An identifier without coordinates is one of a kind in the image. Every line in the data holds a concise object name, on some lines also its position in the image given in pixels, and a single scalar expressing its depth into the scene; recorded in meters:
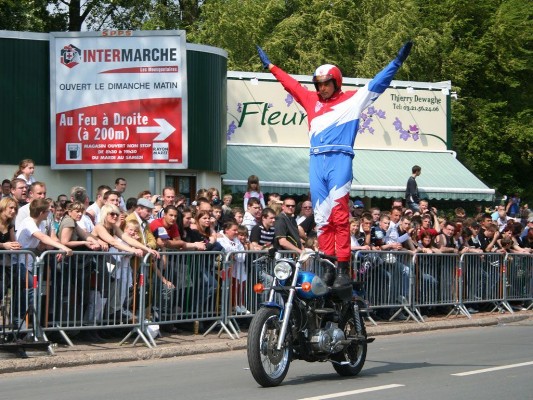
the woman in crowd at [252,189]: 20.75
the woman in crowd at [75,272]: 13.35
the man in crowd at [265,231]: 17.08
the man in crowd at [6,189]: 16.59
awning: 30.66
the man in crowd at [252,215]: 17.94
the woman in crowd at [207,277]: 15.11
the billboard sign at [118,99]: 24.34
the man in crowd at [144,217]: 14.98
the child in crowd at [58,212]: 16.21
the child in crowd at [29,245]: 12.66
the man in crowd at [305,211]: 18.16
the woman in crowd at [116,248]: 13.95
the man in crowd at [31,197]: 13.91
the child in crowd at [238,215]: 17.92
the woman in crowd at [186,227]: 16.08
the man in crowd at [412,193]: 26.86
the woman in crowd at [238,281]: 15.62
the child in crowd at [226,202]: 20.18
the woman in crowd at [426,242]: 19.83
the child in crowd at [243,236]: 16.58
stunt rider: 10.87
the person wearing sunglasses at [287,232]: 16.36
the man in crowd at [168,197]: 17.53
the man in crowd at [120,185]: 18.83
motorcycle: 10.00
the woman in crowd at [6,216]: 13.07
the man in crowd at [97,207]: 15.88
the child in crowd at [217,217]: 17.47
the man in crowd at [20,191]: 14.82
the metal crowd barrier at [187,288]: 14.45
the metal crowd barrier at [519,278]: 21.53
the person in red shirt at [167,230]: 15.45
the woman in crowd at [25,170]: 16.97
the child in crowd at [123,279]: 14.01
